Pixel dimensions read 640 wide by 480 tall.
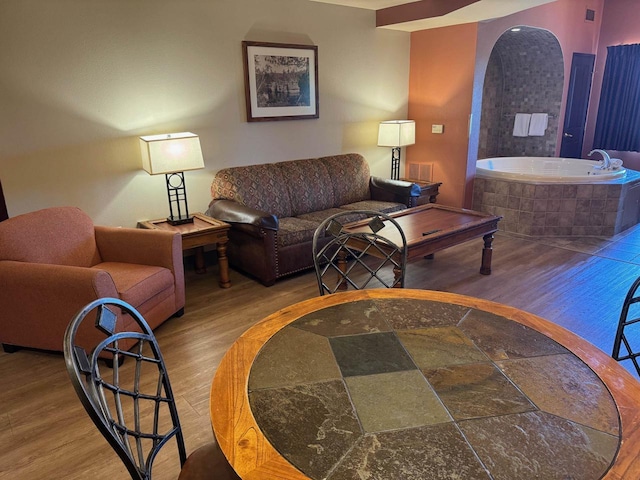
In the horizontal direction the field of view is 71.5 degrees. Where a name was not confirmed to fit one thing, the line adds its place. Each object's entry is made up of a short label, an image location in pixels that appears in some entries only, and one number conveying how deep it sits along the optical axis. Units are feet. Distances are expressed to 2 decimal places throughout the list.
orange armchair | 8.04
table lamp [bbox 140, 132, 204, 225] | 10.96
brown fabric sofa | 11.80
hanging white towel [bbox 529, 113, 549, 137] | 21.52
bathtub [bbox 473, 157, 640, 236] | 15.66
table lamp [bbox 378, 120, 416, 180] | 16.12
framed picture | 13.41
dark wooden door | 21.21
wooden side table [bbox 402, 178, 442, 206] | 15.94
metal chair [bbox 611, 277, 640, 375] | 4.98
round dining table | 3.13
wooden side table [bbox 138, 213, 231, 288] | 11.12
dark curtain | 21.26
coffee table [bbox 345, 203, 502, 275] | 10.52
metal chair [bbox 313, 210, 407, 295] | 6.82
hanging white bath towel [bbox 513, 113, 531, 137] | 21.94
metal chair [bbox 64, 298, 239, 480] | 3.31
